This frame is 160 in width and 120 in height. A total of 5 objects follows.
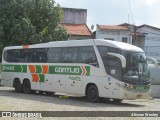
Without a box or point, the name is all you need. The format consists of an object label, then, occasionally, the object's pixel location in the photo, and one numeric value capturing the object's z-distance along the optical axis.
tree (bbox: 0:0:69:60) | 36.38
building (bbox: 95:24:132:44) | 52.75
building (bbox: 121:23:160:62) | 54.23
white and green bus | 20.44
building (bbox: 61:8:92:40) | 58.16
